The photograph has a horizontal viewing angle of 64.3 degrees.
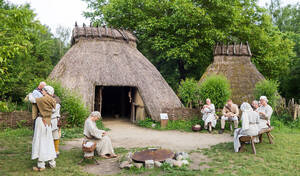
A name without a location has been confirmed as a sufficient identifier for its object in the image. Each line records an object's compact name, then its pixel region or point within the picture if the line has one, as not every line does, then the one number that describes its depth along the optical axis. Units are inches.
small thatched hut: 534.0
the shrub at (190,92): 465.7
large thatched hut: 454.0
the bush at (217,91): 439.7
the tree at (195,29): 601.9
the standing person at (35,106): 215.3
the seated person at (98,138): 240.8
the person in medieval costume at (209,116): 398.3
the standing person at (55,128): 241.8
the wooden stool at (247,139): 262.4
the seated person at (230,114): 389.4
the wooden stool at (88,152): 229.8
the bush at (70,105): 393.1
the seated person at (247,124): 265.1
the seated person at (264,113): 302.2
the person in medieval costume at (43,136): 210.5
